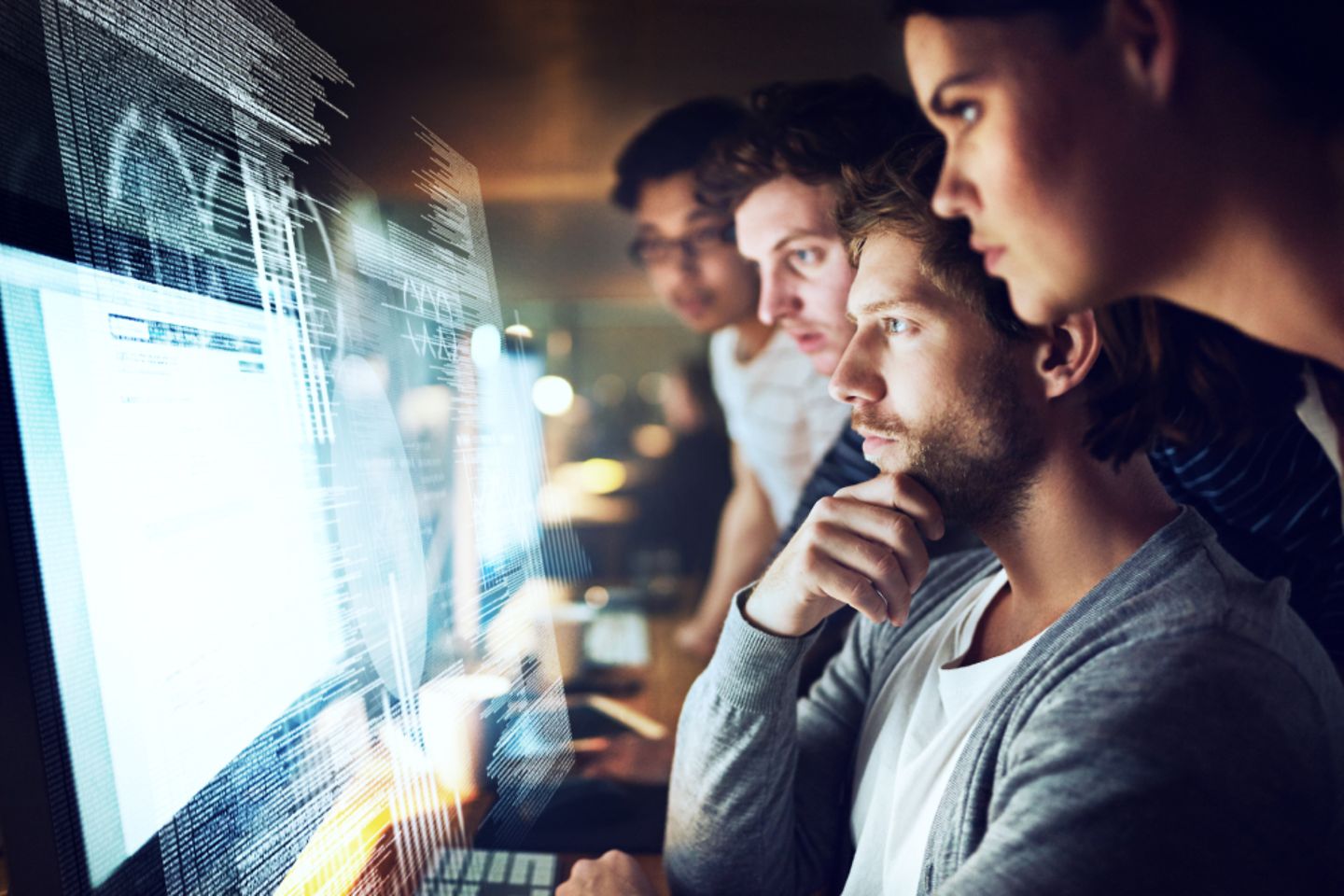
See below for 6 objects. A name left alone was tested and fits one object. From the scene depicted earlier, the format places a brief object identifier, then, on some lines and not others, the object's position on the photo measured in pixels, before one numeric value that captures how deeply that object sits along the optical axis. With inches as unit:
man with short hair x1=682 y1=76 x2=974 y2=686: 37.4
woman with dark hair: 27.4
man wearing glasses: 42.2
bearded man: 25.4
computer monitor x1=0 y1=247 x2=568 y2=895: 25.0
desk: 42.8
